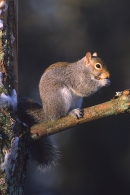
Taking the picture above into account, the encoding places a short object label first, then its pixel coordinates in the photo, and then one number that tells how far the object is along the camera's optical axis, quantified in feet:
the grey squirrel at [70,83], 18.11
